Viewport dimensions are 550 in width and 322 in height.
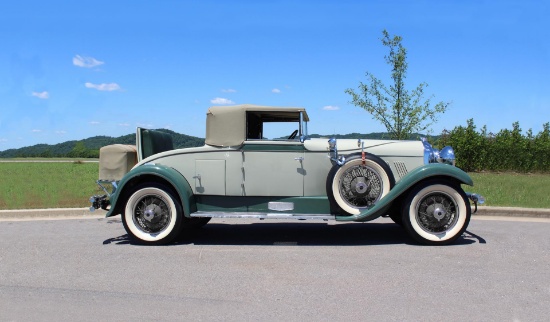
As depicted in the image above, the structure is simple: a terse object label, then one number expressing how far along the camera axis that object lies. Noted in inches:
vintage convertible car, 233.3
